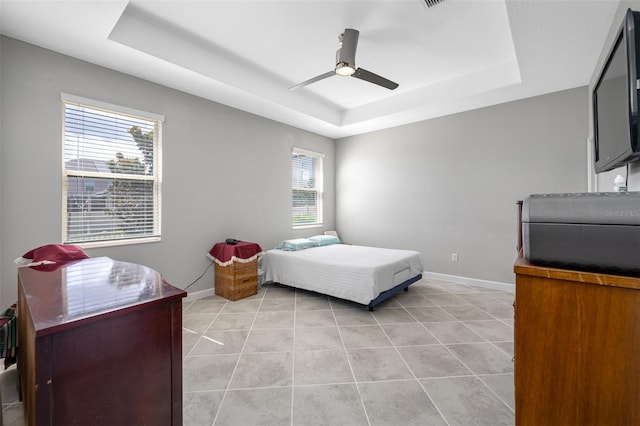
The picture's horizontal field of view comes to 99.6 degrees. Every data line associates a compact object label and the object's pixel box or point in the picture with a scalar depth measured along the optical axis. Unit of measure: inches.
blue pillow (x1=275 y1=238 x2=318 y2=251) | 159.5
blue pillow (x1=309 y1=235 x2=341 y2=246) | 177.5
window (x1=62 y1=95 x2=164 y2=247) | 103.1
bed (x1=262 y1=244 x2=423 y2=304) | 118.8
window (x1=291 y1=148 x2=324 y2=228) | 194.7
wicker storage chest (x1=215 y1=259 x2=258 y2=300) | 134.9
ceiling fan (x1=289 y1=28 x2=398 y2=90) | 96.0
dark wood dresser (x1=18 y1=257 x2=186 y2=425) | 31.6
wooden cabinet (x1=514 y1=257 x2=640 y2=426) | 28.3
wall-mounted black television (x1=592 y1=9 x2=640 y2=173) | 42.0
